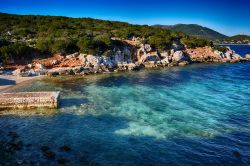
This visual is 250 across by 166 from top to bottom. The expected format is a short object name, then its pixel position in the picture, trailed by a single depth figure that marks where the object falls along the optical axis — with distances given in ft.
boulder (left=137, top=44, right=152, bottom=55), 158.86
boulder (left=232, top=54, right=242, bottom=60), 194.34
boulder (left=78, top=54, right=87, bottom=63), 138.07
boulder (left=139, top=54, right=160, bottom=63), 154.61
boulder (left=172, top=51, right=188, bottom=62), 163.70
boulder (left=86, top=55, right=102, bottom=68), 134.93
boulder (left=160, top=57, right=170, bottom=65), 155.27
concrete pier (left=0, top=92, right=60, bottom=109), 70.57
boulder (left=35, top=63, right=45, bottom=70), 125.58
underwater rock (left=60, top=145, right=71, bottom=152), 47.60
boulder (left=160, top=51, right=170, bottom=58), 164.45
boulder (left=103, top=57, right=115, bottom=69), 137.74
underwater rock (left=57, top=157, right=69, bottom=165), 43.22
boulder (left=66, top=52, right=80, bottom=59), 141.54
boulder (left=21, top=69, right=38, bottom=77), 114.58
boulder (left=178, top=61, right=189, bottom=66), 159.33
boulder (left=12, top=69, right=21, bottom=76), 114.91
